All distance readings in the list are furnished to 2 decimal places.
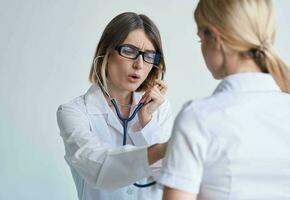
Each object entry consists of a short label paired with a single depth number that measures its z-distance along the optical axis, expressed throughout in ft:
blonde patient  2.85
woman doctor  5.17
